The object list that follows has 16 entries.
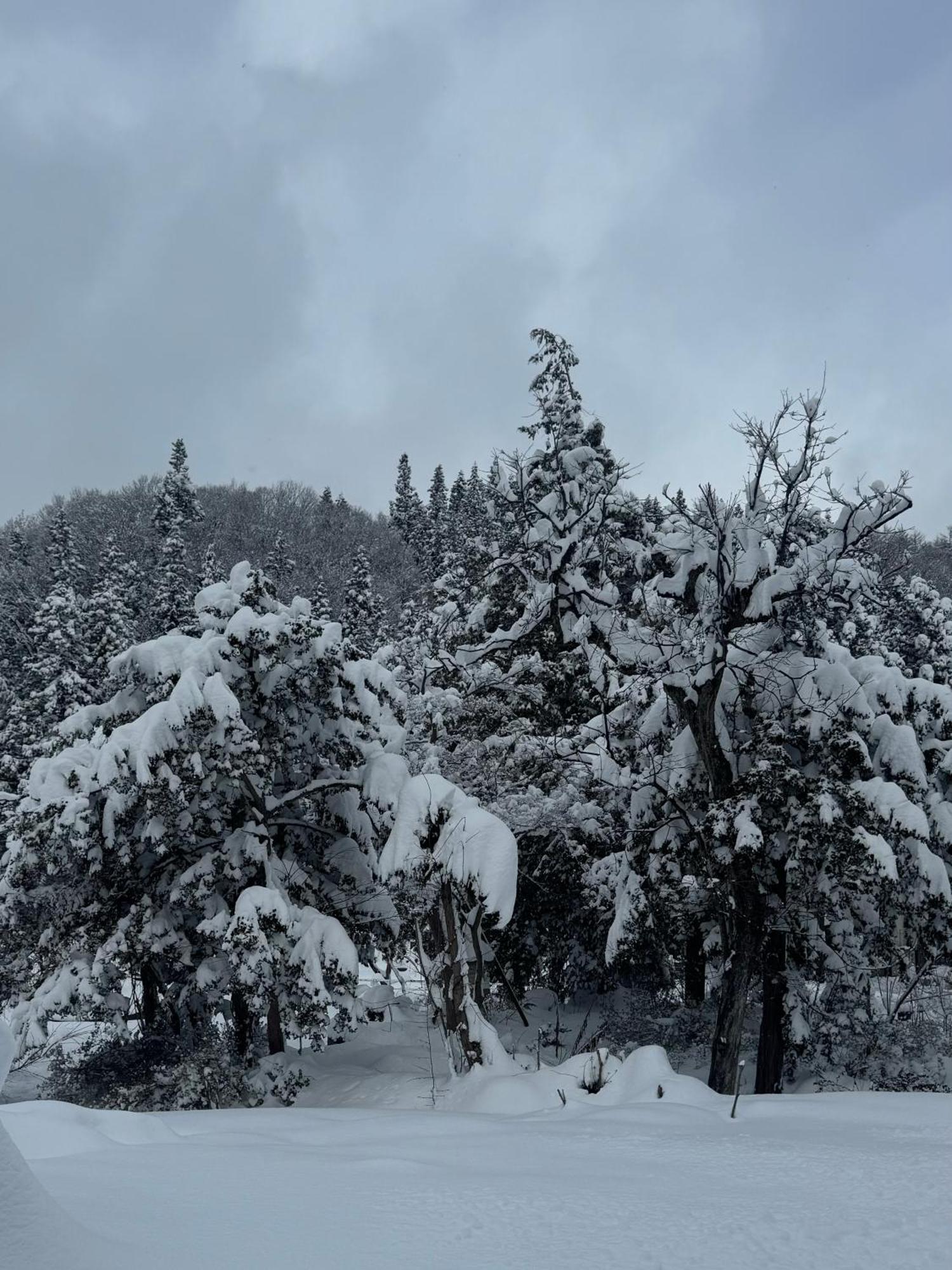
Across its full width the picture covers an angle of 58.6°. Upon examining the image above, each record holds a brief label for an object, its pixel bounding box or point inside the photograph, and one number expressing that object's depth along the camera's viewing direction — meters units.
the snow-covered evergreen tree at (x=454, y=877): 10.11
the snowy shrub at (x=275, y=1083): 11.49
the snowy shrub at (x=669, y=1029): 14.41
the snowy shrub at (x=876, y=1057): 11.68
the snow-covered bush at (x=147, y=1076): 11.09
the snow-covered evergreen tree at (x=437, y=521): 85.56
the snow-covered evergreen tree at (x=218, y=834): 11.26
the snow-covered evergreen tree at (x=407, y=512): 106.25
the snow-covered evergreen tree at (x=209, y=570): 48.12
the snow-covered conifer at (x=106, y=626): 32.22
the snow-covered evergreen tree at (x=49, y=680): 31.42
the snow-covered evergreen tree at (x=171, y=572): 39.28
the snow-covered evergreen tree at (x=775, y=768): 10.62
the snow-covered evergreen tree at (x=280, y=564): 77.38
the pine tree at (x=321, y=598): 47.80
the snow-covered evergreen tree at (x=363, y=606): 56.16
